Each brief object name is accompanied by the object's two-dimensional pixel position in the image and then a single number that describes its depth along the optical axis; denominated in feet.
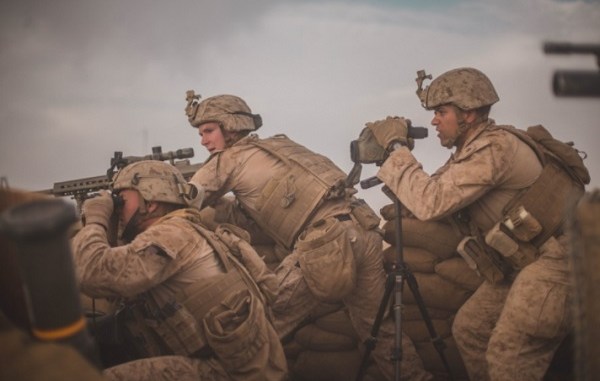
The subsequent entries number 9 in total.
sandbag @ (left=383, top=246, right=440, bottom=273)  15.15
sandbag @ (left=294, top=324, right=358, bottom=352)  16.46
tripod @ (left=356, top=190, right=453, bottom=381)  13.28
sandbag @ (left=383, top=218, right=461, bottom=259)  14.62
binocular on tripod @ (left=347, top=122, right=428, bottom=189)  14.46
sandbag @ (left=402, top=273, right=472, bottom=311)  14.75
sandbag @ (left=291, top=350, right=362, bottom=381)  16.34
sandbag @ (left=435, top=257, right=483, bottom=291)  14.33
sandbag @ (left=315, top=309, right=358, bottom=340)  16.28
